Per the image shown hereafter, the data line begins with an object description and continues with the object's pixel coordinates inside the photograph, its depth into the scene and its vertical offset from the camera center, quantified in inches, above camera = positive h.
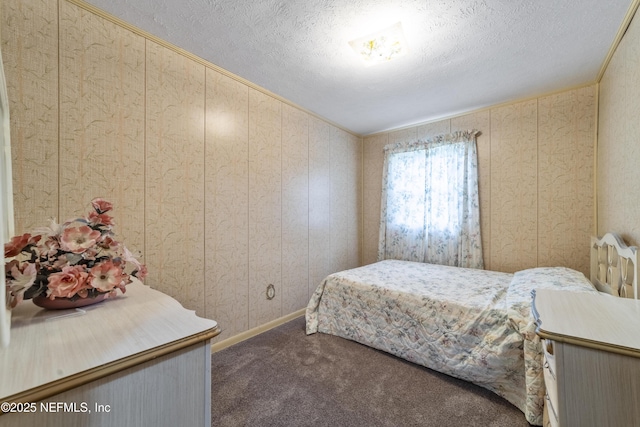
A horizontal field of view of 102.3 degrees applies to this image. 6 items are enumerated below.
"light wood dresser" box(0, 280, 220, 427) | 21.0 -13.9
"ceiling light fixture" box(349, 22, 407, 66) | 68.2 +47.5
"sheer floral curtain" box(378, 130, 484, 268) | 118.3 +6.3
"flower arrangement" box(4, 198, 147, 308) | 32.8 -6.7
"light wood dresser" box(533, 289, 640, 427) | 28.7 -17.8
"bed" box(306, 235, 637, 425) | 60.7 -29.6
